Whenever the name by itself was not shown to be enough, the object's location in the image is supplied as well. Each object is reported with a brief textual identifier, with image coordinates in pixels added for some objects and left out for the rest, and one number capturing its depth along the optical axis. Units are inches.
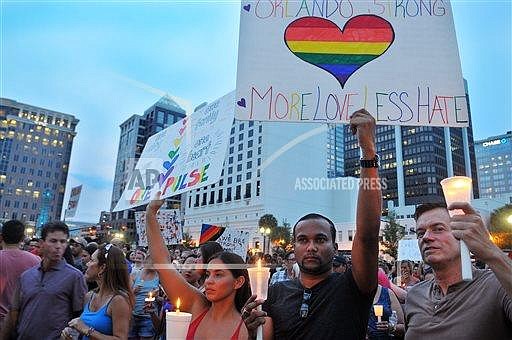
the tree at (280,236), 2447.1
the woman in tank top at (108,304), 131.6
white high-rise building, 3058.6
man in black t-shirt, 91.7
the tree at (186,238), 2642.7
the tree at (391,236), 2271.2
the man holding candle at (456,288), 64.5
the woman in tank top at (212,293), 108.1
